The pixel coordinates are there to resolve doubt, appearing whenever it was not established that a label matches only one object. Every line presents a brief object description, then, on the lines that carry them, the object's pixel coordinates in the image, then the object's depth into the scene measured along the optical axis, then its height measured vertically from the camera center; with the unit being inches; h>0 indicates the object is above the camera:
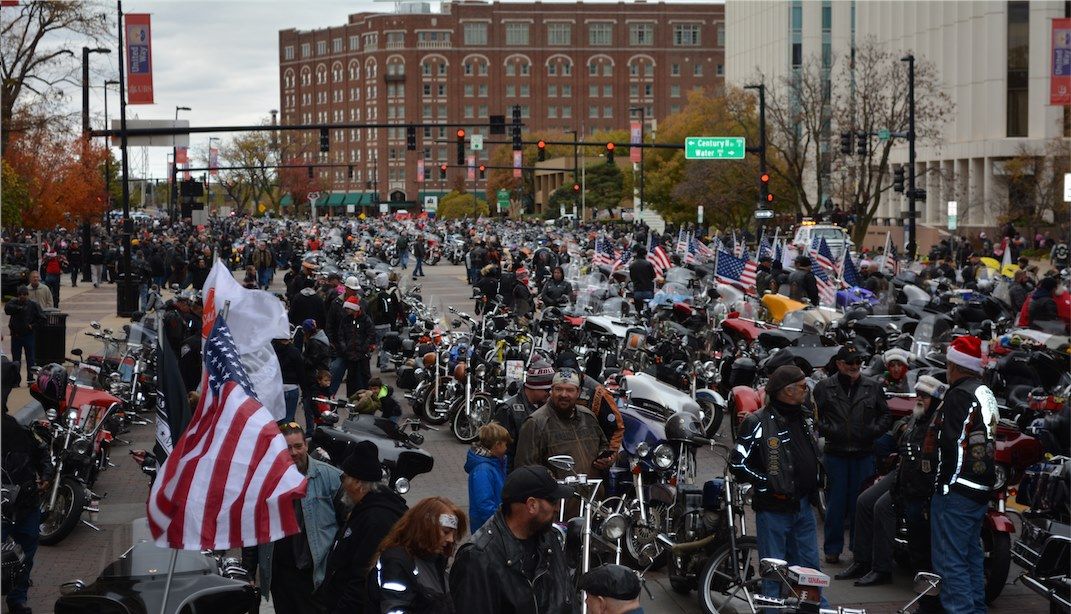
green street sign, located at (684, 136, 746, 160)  1980.8 +105.1
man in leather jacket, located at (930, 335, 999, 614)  330.6 -58.9
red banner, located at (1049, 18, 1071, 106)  1553.9 +184.2
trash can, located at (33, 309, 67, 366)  900.6 -68.2
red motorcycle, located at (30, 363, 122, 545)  469.1 -72.5
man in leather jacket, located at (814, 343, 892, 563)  427.2 -61.3
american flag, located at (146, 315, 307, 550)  275.0 -49.7
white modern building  2817.4 +271.0
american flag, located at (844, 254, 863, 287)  1152.8 -40.0
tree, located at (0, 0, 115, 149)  2096.5 +268.2
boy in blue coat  317.7 -54.6
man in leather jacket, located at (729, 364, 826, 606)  343.9 -58.1
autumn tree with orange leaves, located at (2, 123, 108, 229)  1924.2 +73.7
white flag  379.2 -28.6
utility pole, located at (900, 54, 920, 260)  1720.0 +41.7
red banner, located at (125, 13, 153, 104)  1432.1 +169.0
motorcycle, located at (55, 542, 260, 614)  298.2 -75.5
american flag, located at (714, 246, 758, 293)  1082.1 -35.8
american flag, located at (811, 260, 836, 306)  1031.0 -49.5
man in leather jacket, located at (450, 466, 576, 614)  227.0 -53.5
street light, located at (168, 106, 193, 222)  3115.2 +104.1
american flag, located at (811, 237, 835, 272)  1146.7 -26.4
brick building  6363.2 +723.6
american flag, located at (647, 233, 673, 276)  1298.0 -33.2
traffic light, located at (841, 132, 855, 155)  1850.4 +102.8
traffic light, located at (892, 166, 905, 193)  1745.8 +52.2
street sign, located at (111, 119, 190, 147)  1860.2 +133.0
